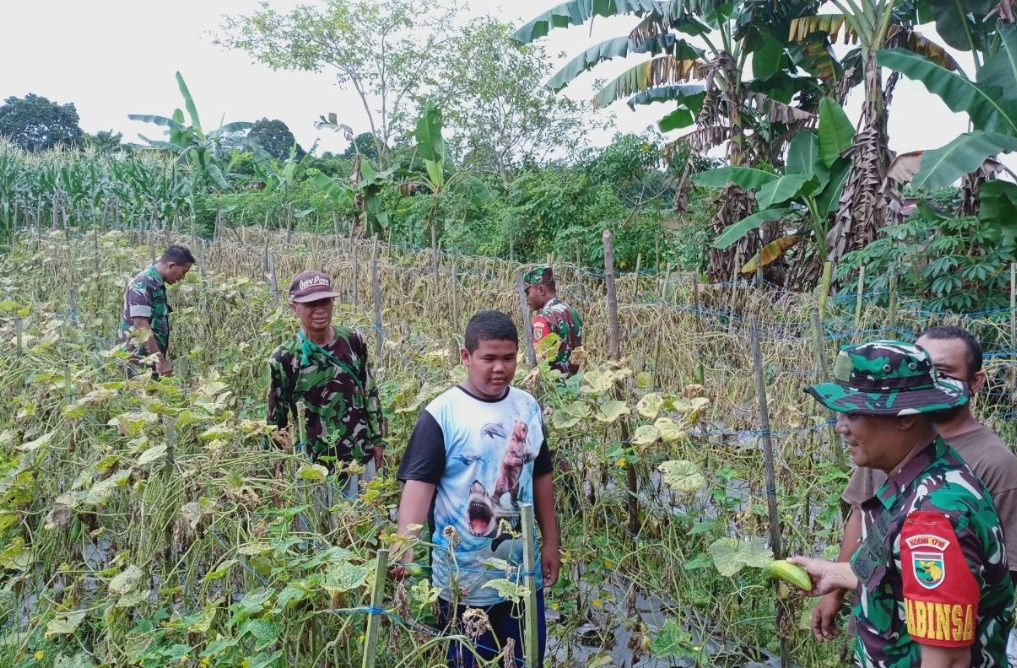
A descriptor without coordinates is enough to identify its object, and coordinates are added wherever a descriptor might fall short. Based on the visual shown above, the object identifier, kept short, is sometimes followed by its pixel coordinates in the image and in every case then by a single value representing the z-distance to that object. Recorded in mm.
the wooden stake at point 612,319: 3490
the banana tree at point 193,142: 16562
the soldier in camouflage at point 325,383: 3328
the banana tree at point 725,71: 9531
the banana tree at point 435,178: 11828
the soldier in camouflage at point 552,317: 4406
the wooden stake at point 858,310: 5805
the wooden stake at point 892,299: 5031
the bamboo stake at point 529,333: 3428
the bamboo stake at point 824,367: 2844
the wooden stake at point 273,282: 6214
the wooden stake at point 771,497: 2408
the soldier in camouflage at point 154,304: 4773
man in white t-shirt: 2248
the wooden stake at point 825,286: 6273
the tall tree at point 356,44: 20938
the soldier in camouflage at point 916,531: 1424
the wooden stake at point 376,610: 1660
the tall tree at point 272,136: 41969
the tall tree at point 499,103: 19219
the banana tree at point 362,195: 13375
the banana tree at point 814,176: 8086
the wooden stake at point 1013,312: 5296
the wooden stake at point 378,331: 4727
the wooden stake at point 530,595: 1804
